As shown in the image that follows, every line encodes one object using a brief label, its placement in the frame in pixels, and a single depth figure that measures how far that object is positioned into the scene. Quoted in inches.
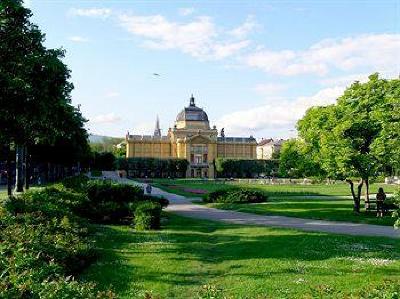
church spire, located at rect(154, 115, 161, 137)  7775.1
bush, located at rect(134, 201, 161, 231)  871.1
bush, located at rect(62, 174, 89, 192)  1128.8
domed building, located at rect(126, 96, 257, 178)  5821.9
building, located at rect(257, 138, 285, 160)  7554.1
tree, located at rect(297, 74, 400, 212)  1049.5
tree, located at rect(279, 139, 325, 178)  1253.1
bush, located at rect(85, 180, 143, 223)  986.7
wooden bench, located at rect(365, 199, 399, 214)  1115.8
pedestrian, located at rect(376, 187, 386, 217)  1088.6
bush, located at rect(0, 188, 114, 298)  277.9
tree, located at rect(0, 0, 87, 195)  866.8
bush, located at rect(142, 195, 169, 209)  1150.5
